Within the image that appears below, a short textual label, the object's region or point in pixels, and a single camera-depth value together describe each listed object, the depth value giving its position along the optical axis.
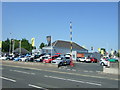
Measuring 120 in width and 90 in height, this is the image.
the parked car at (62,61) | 30.85
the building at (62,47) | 61.47
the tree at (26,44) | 140.25
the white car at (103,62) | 33.11
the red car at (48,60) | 36.65
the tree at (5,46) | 126.88
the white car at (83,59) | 45.68
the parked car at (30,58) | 43.99
